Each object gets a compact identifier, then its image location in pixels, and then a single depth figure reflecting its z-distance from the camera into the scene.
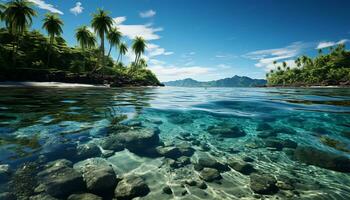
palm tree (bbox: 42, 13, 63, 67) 49.19
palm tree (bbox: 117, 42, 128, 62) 87.19
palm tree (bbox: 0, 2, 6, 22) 42.17
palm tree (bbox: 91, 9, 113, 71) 57.31
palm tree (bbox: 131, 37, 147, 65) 78.62
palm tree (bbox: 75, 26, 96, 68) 61.25
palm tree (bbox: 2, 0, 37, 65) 39.97
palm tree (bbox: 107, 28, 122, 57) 69.38
